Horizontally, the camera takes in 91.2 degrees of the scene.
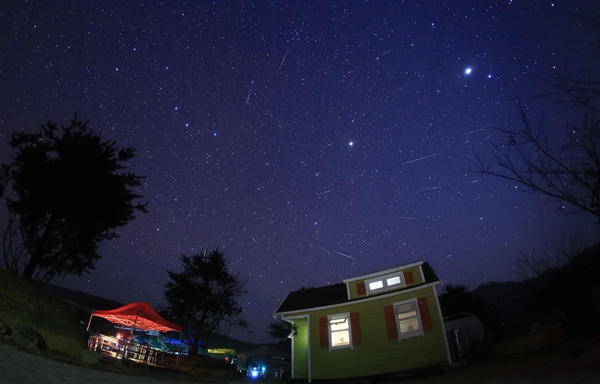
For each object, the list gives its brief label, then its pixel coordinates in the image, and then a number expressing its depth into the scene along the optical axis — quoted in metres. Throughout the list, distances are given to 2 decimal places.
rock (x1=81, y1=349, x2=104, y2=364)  10.52
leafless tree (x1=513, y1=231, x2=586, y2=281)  15.96
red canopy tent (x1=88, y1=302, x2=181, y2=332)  14.05
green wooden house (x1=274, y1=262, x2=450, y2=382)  13.04
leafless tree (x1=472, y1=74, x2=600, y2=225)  4.90
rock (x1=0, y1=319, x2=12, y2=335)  9.11
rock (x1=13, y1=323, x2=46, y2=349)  9.09
